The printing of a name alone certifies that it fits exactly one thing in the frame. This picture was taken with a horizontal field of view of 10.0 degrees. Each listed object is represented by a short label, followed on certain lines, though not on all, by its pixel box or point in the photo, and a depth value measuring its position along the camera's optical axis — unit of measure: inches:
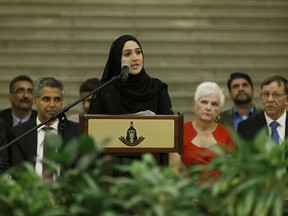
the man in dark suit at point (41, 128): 430.2
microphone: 347.7
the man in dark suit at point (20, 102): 582.5
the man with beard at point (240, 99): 572.2
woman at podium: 384.1
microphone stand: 345.9
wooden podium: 347.1
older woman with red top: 437.1
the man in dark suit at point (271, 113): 479.0
